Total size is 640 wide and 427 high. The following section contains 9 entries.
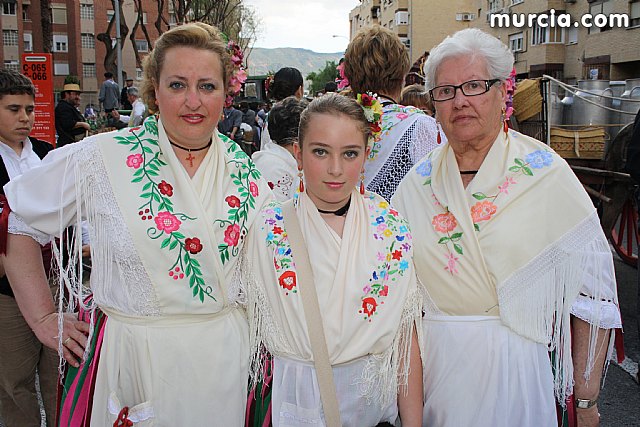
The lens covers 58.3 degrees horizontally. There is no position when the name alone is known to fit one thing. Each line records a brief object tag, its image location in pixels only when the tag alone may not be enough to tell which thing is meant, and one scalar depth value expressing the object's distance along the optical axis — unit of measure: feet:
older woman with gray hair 7.14
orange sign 27.50
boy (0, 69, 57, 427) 9.44
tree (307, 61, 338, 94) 266.98
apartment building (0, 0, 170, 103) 167.84
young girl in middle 6.80
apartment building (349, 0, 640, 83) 72.90
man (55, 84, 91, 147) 32.42
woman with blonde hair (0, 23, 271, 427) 6.84
